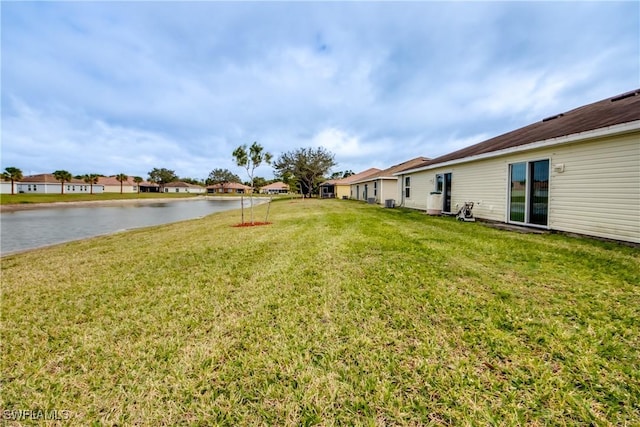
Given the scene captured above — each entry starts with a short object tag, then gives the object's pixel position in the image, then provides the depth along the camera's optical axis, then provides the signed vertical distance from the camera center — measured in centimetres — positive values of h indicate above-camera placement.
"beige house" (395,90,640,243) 574 +85
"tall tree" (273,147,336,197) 3759 +563
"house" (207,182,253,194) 9406 +499
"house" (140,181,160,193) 8138 +458
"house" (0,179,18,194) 5462 +296
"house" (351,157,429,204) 2222 +142
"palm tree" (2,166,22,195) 4712 +510
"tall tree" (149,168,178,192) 8431 +829
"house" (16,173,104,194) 5816 +361
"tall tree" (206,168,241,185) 9592 +980
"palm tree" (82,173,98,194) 5951 +534
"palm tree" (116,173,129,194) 6507 +613
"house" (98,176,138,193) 6856 +460
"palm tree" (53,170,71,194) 5140 +519
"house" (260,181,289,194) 8526 +431
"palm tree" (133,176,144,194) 7181 +617
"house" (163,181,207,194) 8506 +464
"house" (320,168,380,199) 3813 +224
